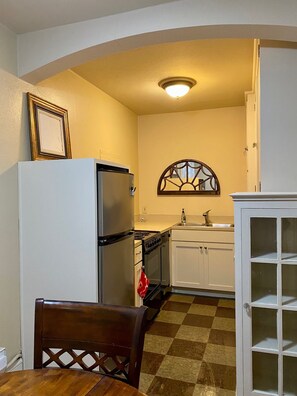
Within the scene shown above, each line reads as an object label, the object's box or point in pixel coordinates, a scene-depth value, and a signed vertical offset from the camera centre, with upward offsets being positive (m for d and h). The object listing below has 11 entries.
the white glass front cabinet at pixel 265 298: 1.74 -0.62
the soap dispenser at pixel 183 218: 4.27 -0.30
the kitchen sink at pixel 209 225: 3.96 -0.38
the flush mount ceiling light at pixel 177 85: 3.00 +1.19
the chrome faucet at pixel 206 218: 4.13 -0.29
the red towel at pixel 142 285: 2.74 -0.83
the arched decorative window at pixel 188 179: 4.22 +0.27
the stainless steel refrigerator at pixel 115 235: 1.96 -0.27
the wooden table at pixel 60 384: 0.91 -0.61
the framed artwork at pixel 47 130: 2.18 +0.57
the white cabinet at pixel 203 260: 3.63 -0.81
